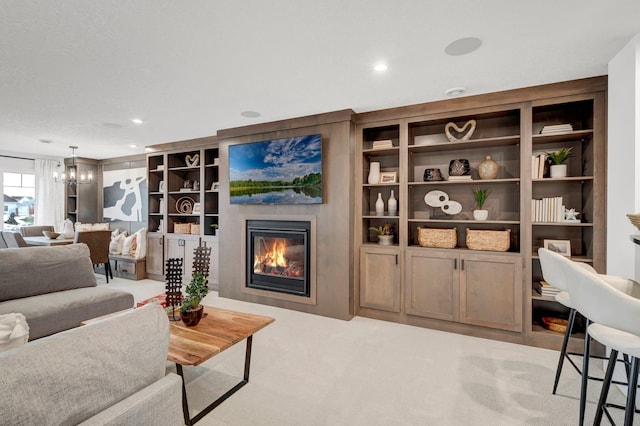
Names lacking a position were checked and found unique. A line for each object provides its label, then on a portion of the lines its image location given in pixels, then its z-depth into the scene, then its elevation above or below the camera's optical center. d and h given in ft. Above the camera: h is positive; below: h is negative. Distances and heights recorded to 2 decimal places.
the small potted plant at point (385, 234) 12.00 -0.90
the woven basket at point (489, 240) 10.13 -0.93
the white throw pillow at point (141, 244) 17.98 -2.03
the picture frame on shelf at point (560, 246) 9.54 -1.06
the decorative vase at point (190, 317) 7.15 -2.49
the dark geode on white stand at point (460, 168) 10.90 +1.54
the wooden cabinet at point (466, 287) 9.78 -2.54
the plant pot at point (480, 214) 10.53 -0.08
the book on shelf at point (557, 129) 9.33 +2.55
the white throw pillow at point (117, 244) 18.94 -2.14
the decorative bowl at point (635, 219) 5.34 -0.12
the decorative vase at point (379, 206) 12.12 +0.20
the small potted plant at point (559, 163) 9.37 +1.52
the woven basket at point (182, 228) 17.57 -1.05
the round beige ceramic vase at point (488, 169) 10.35 +1.44
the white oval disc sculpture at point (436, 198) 11.53 +0.50
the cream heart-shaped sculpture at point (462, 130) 10.59 +2.85
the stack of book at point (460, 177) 10.74 +1.20
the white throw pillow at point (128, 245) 18.39 -2.13
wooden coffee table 5.86 -2.74
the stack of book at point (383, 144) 11.68 +2.57
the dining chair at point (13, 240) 15.46 -1.58
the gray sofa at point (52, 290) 8.23 -2.56
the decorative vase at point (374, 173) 12.15 +1.50
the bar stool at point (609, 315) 3.95 -1.37
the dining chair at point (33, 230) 18.66 -1.30
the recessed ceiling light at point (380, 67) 7.93 +3.74
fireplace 12.75 -1.98
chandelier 18.40 +1.99
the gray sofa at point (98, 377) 2.40 -1.49
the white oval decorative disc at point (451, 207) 11.23 +0.16
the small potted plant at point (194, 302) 7.17 -2.18
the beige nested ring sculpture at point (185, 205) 18.25 +0.27
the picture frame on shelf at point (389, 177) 11.98 +1.33
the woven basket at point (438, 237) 10.88 -0.93
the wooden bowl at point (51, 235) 17.06 -1.45
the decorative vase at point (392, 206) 11.88 +0.20
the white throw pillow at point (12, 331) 3.81 -1.56
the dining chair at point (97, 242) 16.11 -1.80
